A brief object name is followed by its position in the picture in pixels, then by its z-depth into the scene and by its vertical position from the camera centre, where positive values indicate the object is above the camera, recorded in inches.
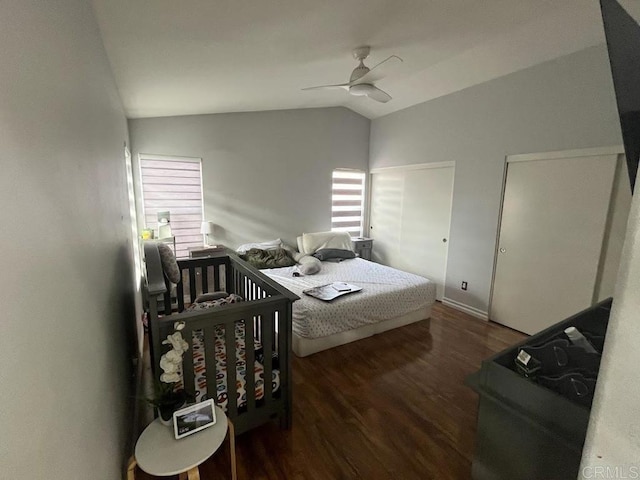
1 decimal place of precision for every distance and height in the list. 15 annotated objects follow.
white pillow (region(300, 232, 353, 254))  180.4 -28.4
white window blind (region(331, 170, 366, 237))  208.7 -2.7
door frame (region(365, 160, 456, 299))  158.2 +18.3
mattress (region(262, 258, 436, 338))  107.4 -41.4
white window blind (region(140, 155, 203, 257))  151.8 -0.2
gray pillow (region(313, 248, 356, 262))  173.5 -34.9
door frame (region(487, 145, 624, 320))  103.9 +18.4
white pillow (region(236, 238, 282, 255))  170.2 -30.1
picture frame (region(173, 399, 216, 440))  48.9 -39.3
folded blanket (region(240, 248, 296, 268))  161.3 -35.8
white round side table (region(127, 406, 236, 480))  43.9 -41.6
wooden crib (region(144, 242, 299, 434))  58.7 -36.3
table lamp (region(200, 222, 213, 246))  161.0 -18.7
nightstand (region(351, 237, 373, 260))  208.1 -35.7
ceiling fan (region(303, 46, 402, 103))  103.9 +44.8
